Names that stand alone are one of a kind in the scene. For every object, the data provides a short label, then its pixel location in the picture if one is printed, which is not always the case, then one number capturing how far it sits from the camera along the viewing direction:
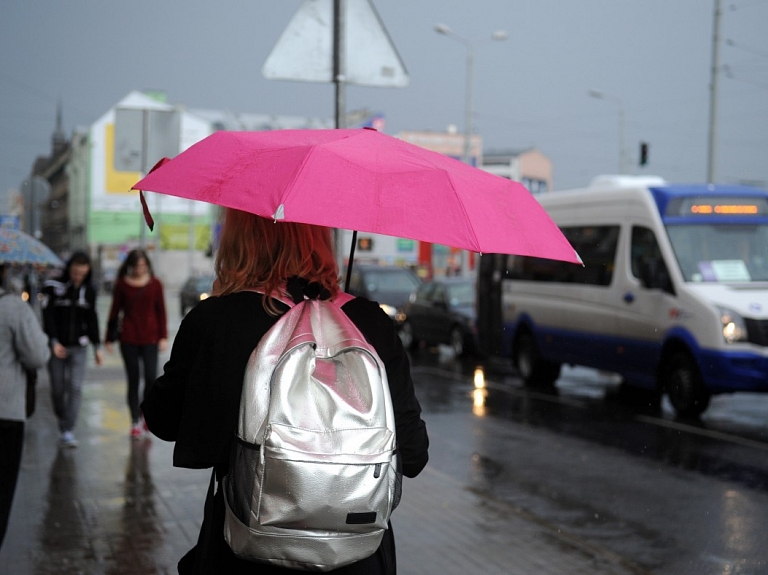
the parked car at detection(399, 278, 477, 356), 18.77
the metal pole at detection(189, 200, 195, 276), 63.16
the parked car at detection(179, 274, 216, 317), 38.91
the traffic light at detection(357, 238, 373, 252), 36.15
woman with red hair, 2.38
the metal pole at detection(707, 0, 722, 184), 21.44
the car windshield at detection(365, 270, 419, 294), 22.62
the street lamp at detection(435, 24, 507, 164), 35.16
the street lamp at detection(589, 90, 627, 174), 41.00
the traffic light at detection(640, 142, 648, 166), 31.83
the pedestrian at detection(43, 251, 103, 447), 8.70
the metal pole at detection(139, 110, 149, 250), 10.09
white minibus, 10.76
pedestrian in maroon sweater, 9.29
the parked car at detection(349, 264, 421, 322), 22.17
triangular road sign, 5.79
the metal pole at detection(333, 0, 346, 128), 5.80
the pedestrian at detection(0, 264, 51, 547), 5.01
